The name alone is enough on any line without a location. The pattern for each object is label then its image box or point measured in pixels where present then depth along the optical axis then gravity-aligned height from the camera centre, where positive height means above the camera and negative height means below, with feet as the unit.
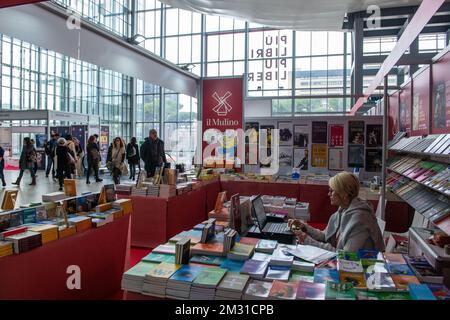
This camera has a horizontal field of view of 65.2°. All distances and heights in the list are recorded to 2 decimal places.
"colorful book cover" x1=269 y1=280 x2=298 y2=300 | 5.65 -2.23
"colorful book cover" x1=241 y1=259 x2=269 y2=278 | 6.53 -2.17
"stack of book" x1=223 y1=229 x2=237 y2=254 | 7.57 -1.87
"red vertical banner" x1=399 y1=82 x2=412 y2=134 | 17.71 +2.61
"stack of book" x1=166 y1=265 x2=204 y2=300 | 6.08 -2.30
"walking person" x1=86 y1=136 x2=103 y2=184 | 34.24 -0.03
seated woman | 8.41 -1.68
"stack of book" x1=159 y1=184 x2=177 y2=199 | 15.33 -1.58
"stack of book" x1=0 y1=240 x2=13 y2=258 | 6.92 -1.90
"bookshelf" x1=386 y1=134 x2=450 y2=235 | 10.09 -0.65
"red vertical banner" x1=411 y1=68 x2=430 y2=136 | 14.47 +2.34
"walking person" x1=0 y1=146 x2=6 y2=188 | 33.09 -1.13
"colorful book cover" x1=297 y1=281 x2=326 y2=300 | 5.59 -2.22
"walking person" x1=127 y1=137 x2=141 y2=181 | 36.50 +0.11
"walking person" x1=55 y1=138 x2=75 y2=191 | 29.20 -0.57
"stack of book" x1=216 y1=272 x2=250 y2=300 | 5.82 -2.22
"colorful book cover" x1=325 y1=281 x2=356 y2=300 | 5.56 -2.21
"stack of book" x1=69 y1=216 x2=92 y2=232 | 9.12 -1.83
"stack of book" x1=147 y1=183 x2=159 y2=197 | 15.44 -1.59
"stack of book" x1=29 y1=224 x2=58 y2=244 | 7.98 -1.80
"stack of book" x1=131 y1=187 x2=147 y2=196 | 15.60 -1.67
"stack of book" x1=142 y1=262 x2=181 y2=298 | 6.20 -2.28
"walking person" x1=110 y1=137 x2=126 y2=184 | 29.96 -0.35
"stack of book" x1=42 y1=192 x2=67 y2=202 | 9.94 -1.25
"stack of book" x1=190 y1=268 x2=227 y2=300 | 5.96 -2.25
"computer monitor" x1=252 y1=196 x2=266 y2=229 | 10.02 -1.64
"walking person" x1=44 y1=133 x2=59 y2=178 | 35.14 +0.63
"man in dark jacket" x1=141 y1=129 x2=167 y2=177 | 24.80 +0.10
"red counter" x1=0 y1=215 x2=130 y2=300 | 7.22 -2.74
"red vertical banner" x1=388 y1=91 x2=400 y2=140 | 21.11 +2.57
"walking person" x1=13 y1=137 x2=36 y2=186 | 33.30 -0.40
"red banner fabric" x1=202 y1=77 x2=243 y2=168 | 24.40 +3.45
